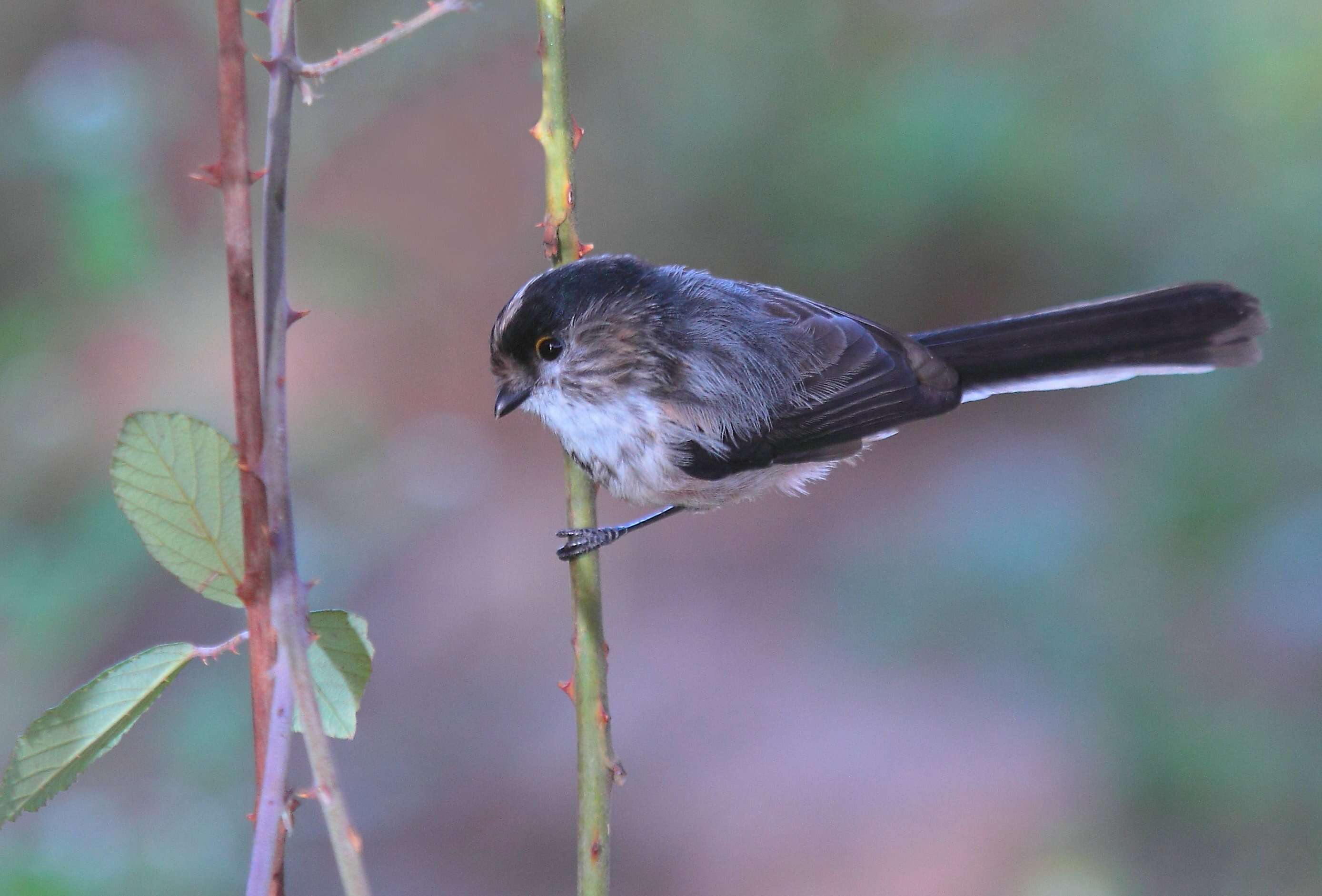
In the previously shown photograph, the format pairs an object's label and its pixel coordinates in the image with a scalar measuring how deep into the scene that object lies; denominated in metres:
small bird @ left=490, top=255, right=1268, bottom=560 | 4.42
